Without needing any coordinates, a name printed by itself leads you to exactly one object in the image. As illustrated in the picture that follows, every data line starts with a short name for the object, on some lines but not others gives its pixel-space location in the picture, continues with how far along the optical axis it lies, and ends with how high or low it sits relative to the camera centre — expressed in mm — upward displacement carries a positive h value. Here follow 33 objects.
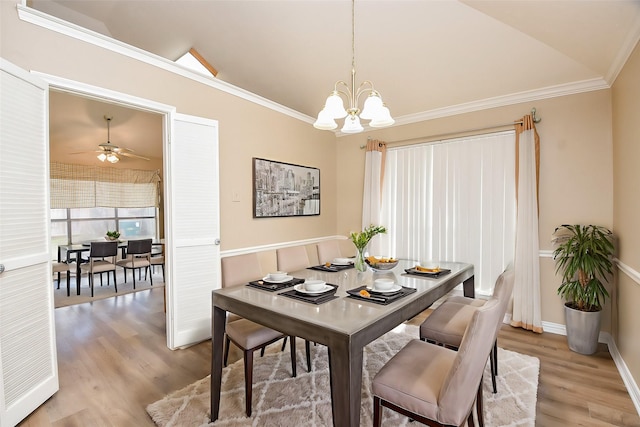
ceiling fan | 4695 +1033
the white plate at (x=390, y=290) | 1781 -464
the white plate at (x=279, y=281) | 2078 -459
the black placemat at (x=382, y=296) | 1659 -482
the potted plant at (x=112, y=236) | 5562 -380
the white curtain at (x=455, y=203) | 3508 +92
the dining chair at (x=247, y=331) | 1942 -819
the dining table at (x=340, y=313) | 1285 -508
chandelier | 2139 +702
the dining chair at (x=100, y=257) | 4745 -663
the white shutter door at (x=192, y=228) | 2865 -138
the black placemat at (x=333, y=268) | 2547 -476
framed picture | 3672 +304
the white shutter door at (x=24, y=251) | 1827 -224
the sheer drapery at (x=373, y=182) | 4324 +425
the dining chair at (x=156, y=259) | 5528 -826
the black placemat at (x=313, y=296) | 1697 -485
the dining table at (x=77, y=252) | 4758 -605
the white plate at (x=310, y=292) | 1813 -472
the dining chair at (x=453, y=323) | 1866 -788
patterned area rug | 1881 -1272
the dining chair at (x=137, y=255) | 5176 -721
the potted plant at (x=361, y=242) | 2445 -244
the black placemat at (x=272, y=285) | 1975 -481
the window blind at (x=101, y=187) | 5641 +574
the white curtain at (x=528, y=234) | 3203 -264
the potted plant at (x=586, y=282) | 2715 -681
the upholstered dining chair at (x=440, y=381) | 1268 -800
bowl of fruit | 2428 -417
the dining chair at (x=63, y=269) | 4691 -813
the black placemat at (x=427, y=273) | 2300 -479
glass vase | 2479 -399
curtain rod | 3262 +947
